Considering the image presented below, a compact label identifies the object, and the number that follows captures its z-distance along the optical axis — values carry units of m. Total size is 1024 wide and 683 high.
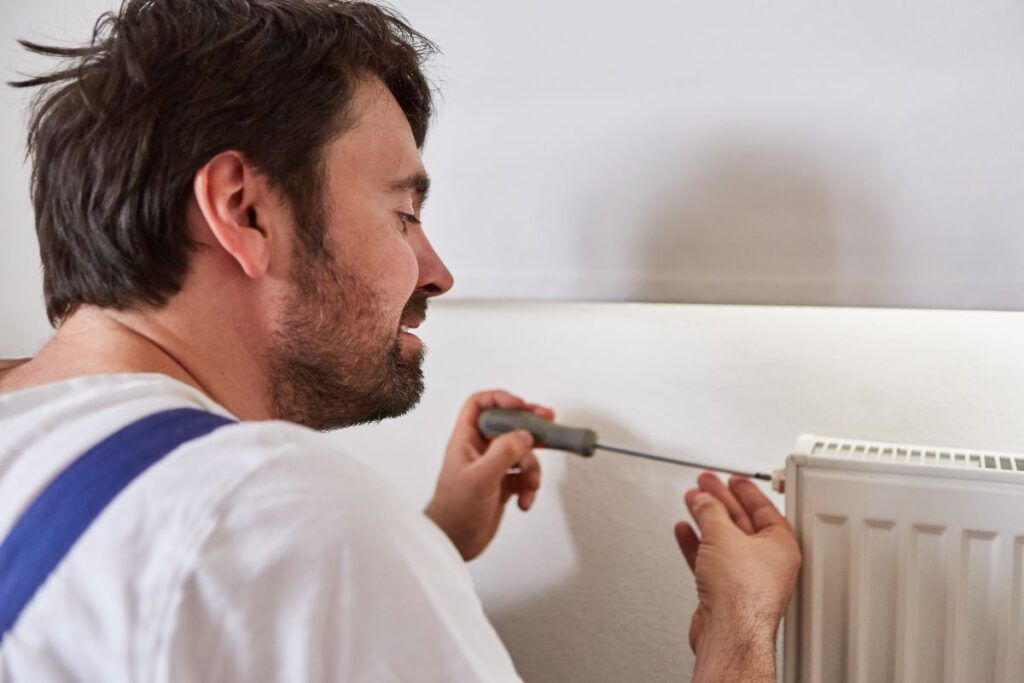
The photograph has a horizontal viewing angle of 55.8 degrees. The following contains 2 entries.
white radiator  0.73
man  0.43
